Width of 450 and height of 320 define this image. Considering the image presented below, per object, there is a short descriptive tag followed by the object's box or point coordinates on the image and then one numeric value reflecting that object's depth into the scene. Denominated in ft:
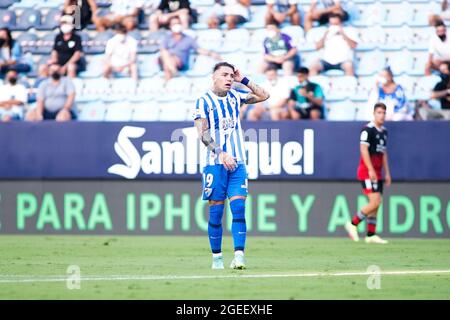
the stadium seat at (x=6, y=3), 67.51
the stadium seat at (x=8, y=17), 67.00
